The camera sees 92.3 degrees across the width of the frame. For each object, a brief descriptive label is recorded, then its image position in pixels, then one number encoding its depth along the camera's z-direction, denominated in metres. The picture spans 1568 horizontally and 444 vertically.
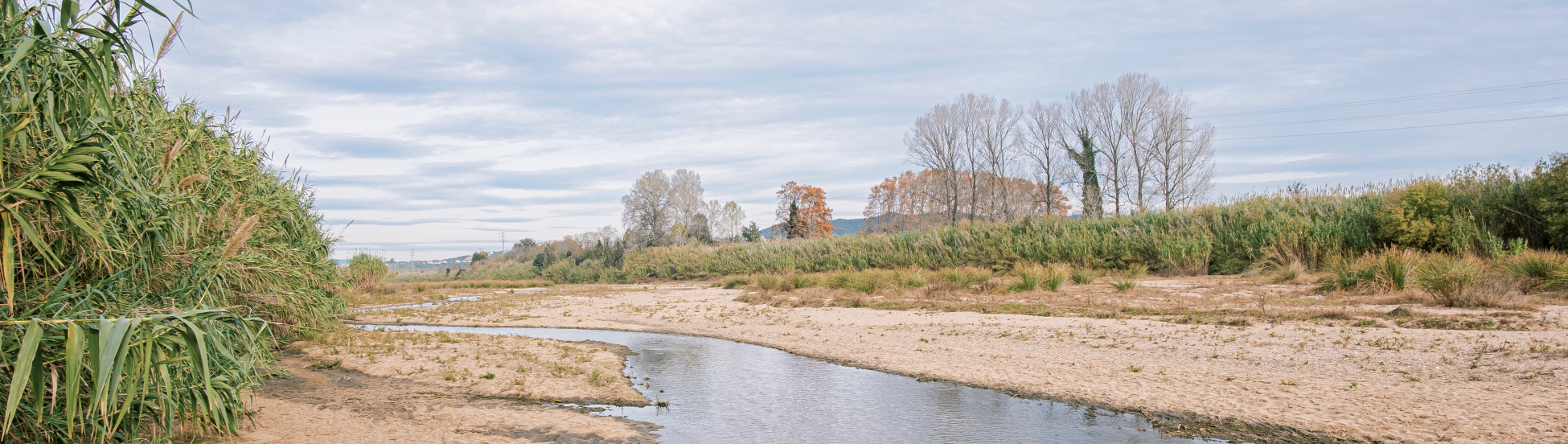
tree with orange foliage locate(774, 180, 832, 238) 63.50
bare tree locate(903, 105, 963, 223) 46.78
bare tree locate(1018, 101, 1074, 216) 43.47
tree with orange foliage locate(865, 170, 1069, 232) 49.50
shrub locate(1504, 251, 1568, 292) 11.04
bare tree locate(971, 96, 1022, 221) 45.34
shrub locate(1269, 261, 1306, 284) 15.08
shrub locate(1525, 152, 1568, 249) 14.48
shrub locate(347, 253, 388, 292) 23.81
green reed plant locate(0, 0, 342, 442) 3.15
